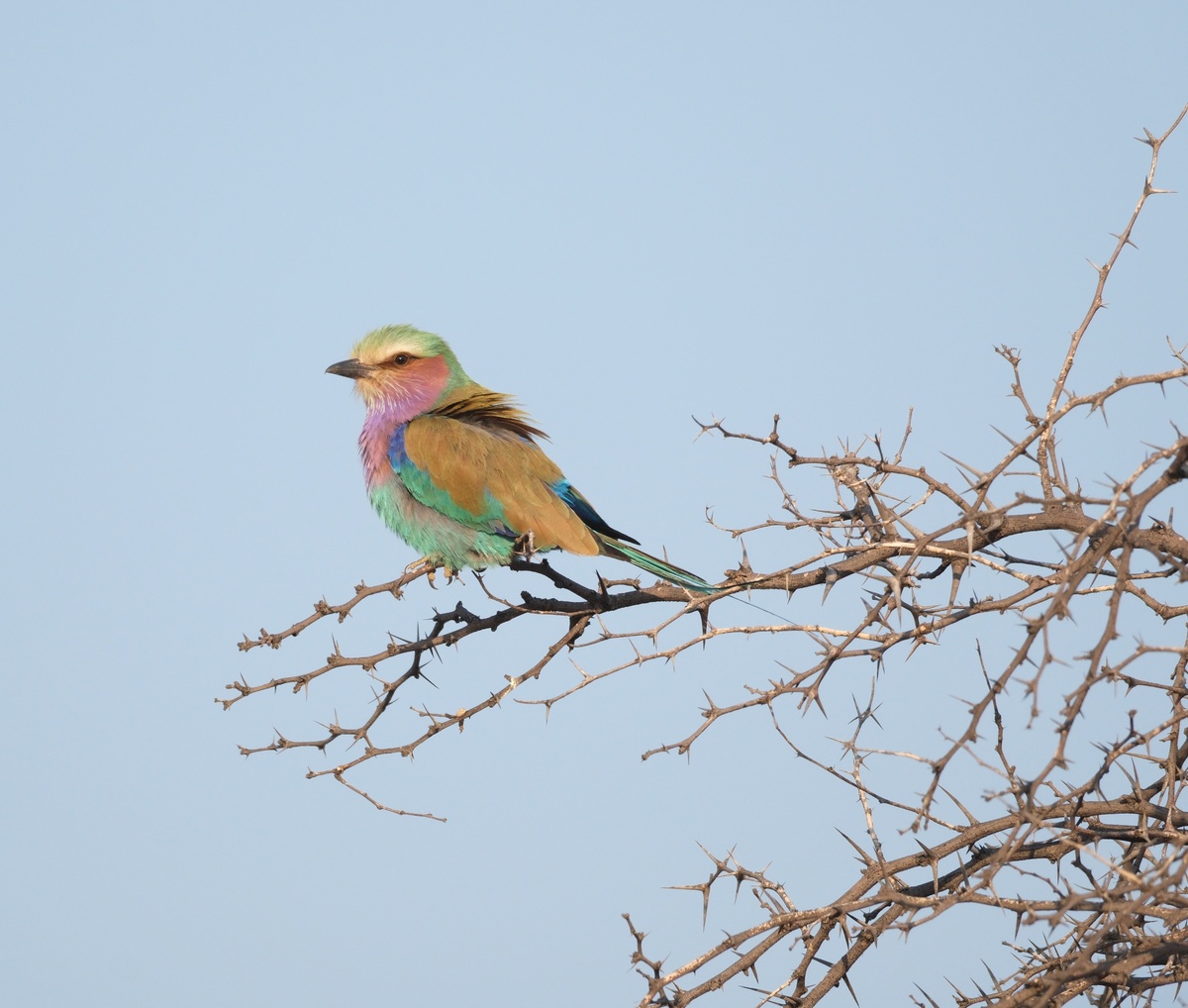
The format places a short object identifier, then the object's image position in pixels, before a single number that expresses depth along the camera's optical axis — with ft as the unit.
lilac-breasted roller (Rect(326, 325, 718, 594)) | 31.12
